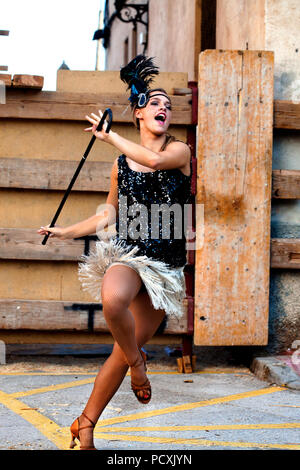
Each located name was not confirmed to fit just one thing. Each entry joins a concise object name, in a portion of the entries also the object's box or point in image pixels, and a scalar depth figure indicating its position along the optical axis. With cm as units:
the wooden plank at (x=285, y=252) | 1244
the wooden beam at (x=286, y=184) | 1251
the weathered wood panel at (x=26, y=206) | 1263
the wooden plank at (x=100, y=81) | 1269
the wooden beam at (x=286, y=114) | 1245
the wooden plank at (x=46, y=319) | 1234
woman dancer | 704
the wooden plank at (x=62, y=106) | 1245
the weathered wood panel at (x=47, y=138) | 1262
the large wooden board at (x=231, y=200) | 1215
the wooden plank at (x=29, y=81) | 1220
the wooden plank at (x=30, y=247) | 1240
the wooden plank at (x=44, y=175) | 1244
